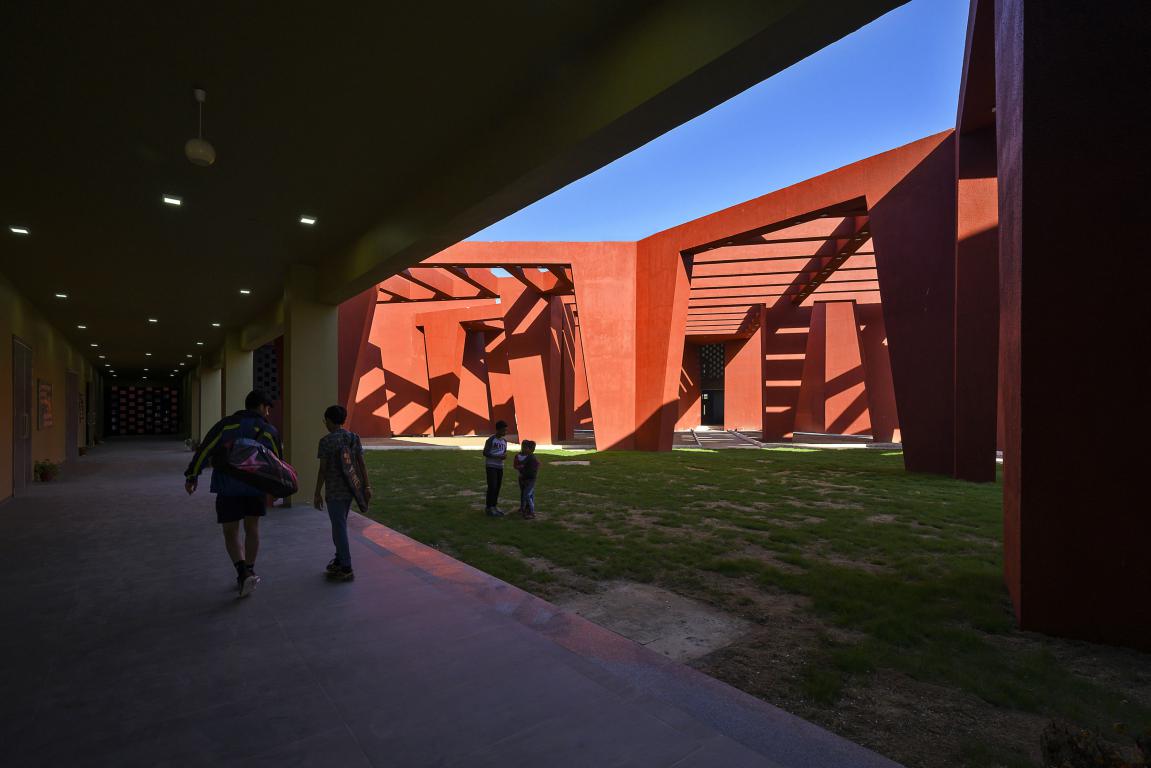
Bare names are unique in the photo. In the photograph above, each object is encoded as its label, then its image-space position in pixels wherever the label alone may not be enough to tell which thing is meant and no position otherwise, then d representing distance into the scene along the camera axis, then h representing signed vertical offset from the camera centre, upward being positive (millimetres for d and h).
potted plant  11672 -1726
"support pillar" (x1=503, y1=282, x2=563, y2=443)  22406 +832
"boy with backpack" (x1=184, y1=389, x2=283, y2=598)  4383 -800
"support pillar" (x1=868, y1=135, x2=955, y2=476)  12656 +1868
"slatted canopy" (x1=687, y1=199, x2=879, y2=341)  16969 +4193
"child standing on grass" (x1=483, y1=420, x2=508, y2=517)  7777 -1152
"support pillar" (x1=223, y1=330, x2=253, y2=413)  16844 +453
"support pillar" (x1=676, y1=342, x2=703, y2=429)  39625 -641
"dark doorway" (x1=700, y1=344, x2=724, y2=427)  47250 +999
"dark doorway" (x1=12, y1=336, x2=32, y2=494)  10203 -502
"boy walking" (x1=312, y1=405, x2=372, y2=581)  4770 -824
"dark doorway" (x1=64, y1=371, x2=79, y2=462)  17219 -762
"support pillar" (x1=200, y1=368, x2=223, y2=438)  21922 -412
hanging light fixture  4375 +1856
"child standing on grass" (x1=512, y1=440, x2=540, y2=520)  7605 -1260
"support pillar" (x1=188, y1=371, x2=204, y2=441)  23000 -838
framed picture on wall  12531 -389
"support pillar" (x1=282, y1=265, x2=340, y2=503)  8953 +264
